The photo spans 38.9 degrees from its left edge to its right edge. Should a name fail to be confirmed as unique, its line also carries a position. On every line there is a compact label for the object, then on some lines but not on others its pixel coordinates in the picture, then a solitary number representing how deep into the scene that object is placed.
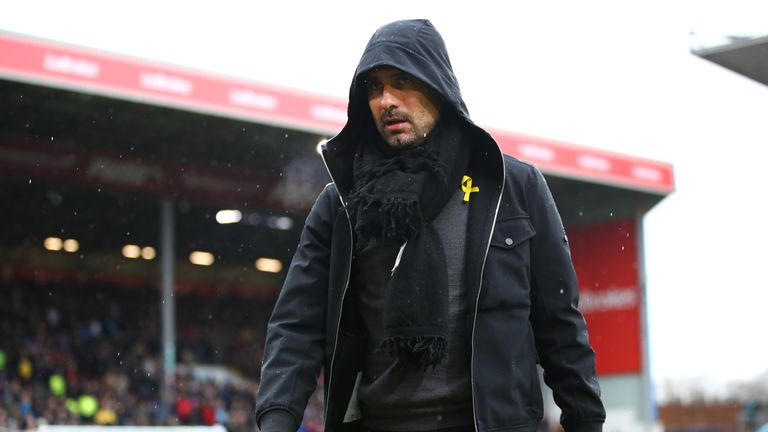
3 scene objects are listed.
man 2.71
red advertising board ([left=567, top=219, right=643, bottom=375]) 27.30
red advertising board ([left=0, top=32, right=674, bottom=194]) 16.70
